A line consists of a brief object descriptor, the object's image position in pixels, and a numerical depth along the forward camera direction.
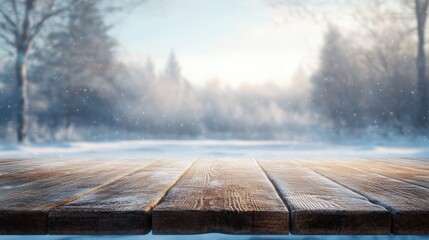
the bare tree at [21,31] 7.33
